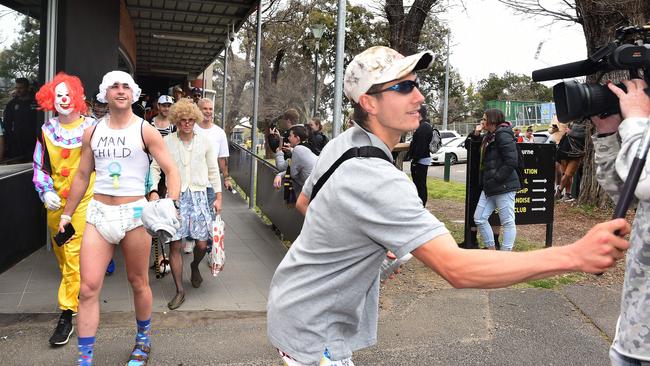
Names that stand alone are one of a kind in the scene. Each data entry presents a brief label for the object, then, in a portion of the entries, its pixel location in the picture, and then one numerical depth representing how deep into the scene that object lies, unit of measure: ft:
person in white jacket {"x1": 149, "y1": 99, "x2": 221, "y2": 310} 17.87
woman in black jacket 21.89
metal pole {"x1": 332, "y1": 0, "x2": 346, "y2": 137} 17.40
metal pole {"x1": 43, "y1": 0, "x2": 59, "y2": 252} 23.25
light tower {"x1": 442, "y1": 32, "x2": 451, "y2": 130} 122.66
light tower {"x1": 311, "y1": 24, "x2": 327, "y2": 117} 62.08
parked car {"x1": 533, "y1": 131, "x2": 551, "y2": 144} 69.55
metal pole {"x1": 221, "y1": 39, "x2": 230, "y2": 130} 49.75
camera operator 6.66
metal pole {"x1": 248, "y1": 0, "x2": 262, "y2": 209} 34.45
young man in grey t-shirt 5.68
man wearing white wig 11.60
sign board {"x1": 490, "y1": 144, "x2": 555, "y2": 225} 25.39
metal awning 36.29
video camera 5.72
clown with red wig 14.93
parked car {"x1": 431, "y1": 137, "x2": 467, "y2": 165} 89.56
